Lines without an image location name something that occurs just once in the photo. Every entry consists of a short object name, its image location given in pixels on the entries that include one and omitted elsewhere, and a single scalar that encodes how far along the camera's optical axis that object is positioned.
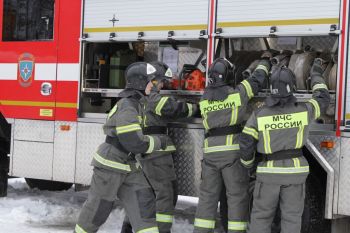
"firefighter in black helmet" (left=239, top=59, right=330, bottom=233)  7.01
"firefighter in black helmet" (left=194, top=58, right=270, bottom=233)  7.71
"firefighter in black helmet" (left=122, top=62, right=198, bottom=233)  8.27
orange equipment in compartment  8.72
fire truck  7.43
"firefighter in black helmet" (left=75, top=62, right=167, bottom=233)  6.72
